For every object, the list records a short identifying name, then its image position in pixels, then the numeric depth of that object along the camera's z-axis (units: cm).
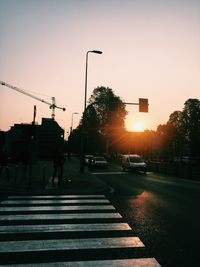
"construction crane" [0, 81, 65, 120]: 5441
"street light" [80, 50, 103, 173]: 1783
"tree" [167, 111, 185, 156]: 6112
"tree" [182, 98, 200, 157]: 5499
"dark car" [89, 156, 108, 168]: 2706
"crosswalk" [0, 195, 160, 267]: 357
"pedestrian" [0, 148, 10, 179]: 1247
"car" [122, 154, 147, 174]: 2197
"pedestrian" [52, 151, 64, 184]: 1129
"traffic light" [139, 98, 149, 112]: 1764
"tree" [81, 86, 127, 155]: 5331
